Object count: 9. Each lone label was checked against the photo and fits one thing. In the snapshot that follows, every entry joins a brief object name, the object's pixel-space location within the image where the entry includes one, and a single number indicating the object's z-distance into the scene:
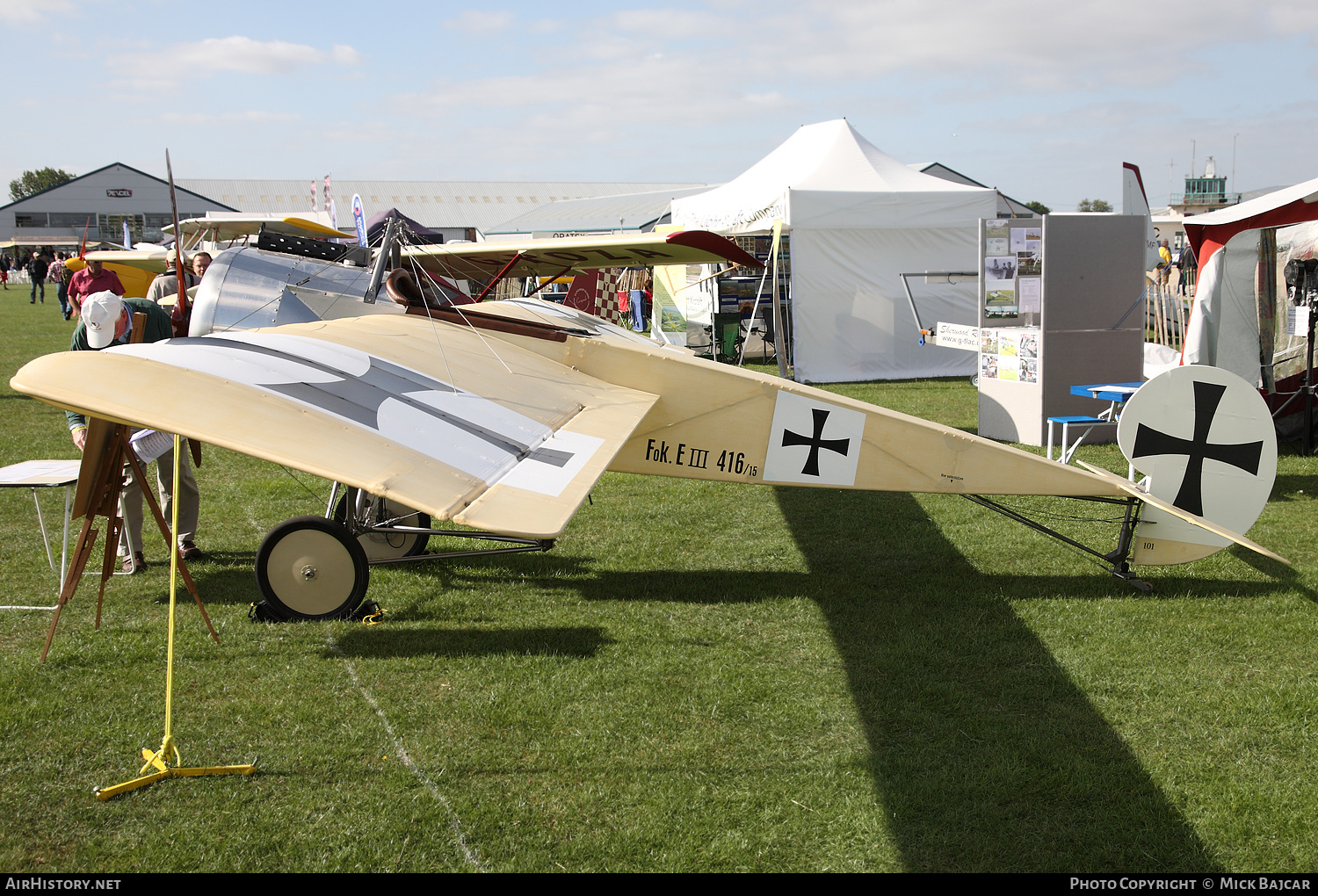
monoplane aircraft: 3.07
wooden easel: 4.04
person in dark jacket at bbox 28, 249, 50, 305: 36.00
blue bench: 8.34
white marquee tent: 15.08
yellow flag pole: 3.41
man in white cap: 5.20
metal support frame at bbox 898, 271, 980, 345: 14.87
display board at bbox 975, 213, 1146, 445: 9.45
